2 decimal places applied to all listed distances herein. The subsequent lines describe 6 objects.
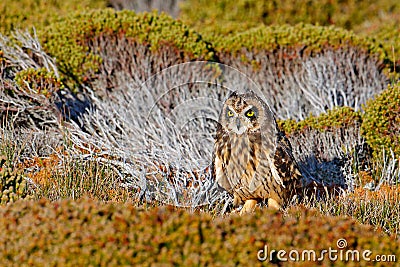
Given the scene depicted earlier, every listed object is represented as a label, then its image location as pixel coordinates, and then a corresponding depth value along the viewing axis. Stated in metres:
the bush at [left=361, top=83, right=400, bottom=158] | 14.29
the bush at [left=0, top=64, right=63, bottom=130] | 14.79
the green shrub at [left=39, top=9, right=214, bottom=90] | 17.67
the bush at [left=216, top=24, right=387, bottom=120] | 18.11
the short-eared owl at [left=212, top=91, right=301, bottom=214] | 10.36
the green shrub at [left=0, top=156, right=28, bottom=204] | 9.44
